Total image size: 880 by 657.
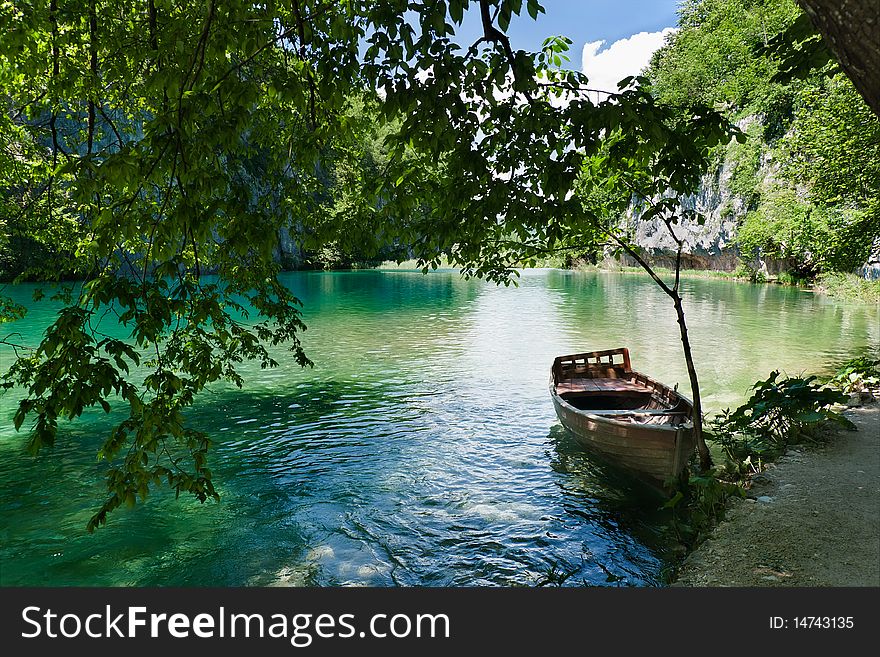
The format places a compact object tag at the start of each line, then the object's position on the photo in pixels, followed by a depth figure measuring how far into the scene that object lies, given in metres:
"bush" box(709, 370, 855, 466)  8.03
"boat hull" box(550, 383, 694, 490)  7.33
